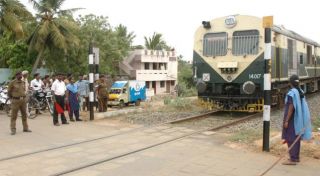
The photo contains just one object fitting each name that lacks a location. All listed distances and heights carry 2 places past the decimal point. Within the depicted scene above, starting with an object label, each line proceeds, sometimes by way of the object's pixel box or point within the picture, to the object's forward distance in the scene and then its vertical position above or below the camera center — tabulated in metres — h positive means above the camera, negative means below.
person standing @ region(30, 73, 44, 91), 15.30 +0.26
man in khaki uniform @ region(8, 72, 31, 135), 11.01 -0.12
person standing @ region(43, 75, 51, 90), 16.39 +0.36
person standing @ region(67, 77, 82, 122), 13.52 -0.29
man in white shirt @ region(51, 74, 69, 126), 12.82 -0.09
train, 14.86 +0.99
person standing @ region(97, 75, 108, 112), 16.11 -0.15
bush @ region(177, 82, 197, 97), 34.14 -0.10
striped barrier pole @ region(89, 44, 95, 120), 13.95 +0.55
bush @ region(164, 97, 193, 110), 18.31 -0.62
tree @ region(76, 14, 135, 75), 37.41 +4.72
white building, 49.16 +2.72
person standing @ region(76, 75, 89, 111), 16.62 +0.11
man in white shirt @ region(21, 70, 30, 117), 13.11 +0.51
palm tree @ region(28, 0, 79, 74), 29.09 +4.23
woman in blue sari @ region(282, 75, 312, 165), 7.88 -0.62
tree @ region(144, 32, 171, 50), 58.05 +6.70
